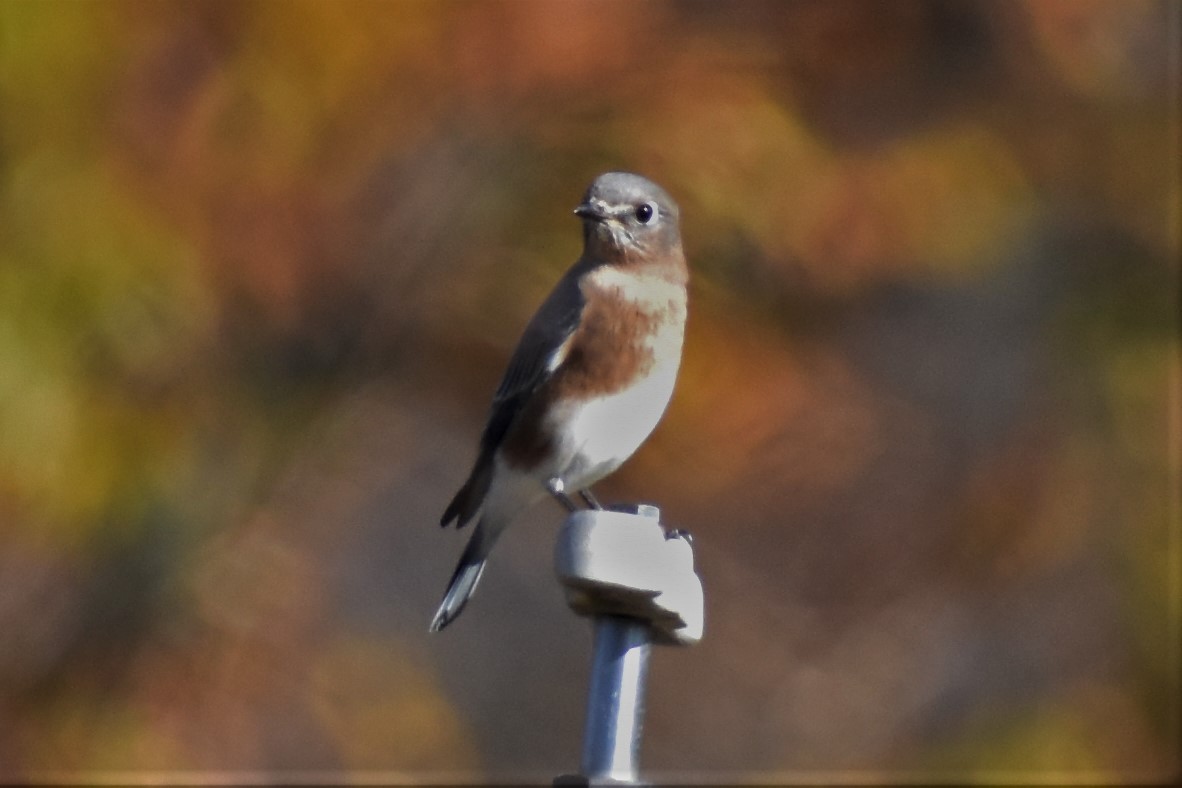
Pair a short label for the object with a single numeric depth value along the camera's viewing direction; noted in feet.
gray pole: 17.58
